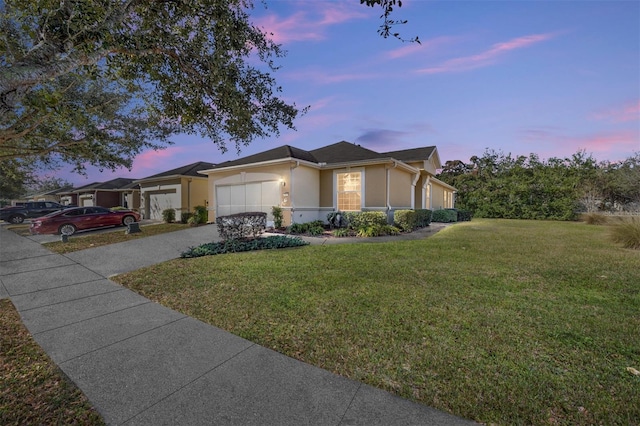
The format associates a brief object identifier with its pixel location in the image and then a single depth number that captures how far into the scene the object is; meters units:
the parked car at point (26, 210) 20.67
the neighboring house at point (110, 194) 27.67
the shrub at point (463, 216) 23.39
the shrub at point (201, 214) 17.45
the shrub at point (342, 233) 11.47
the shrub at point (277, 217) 13.78
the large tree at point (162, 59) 3.08
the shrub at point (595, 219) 18.48
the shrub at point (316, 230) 12.03
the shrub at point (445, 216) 21.24
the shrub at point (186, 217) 18.62
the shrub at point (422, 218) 15.09
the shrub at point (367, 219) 12.59
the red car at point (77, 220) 13.49
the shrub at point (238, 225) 9.94
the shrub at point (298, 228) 12.70
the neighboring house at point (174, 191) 21.12
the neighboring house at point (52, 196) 39.11
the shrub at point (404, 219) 13.28
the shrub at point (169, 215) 19.28
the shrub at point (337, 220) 13.76
